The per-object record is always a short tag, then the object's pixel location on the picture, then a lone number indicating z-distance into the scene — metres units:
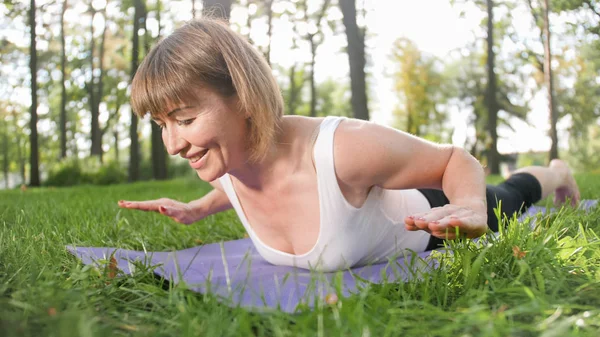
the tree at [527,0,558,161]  10.41
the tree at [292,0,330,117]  17.28
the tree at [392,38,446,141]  23.89
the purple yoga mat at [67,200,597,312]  1.54
